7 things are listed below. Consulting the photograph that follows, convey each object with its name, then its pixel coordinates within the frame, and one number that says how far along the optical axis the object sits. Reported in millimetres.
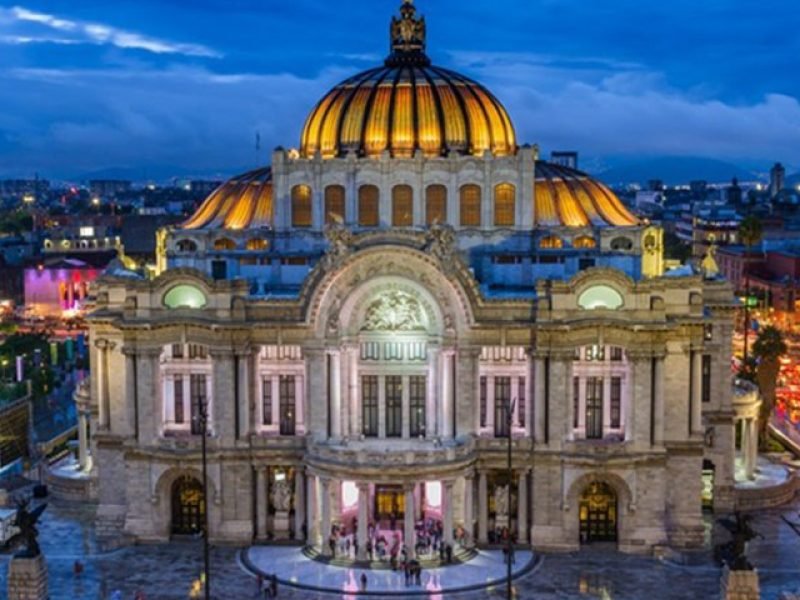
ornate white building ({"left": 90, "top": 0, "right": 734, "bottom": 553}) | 76625
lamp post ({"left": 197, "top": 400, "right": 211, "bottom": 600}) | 64812
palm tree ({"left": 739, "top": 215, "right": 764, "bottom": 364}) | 172875
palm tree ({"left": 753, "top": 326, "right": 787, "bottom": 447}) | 103312
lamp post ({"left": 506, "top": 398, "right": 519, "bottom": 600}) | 64812
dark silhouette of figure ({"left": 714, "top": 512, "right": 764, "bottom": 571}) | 62625
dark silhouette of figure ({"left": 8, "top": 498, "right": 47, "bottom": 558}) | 64225
